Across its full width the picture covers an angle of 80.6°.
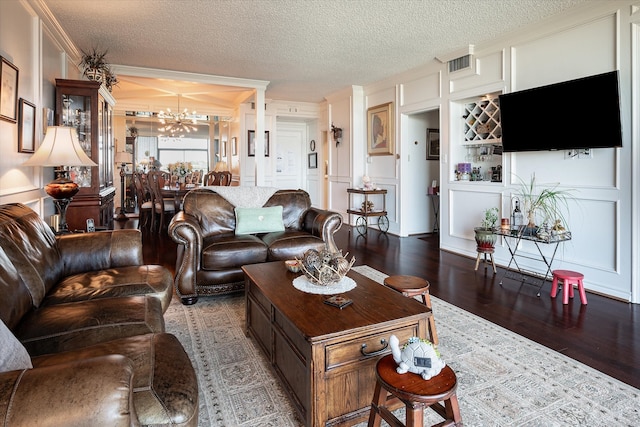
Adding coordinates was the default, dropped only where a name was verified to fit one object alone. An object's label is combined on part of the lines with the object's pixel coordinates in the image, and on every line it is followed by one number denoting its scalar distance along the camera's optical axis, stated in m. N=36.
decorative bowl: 2.15
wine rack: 4.66
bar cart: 6.42
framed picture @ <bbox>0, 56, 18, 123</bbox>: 2.82
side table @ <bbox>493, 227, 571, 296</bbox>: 3.63
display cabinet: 4.20
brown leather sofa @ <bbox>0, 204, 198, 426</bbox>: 0.81
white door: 9.77
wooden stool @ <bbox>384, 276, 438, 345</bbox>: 2.27
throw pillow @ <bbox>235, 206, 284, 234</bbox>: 3.79
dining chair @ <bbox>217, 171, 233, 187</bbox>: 7.44
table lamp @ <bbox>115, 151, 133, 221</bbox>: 8.43
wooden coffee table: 1.55
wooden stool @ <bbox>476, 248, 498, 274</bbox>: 4.19
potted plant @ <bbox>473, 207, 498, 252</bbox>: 4.21
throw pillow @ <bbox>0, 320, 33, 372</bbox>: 0.94
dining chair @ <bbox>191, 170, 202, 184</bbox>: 9.68
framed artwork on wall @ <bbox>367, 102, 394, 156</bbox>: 6.54
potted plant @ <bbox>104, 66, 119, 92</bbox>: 5.13
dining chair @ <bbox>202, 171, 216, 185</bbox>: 7.60
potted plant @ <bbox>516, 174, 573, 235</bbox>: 3.89
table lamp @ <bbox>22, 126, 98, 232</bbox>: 3.12
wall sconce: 7.84
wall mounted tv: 3.36
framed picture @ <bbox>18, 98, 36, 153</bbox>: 3.27
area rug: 1.72
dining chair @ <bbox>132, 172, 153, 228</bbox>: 7.21
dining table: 6.72
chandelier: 8.53
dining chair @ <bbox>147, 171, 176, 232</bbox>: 6.58
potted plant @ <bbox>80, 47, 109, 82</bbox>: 4.73
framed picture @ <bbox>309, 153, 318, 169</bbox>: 9.51
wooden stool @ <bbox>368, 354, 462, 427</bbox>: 1.23
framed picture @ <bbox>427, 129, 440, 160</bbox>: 6.65
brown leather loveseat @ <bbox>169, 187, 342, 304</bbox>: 3.16
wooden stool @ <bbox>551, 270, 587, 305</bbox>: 3.16
